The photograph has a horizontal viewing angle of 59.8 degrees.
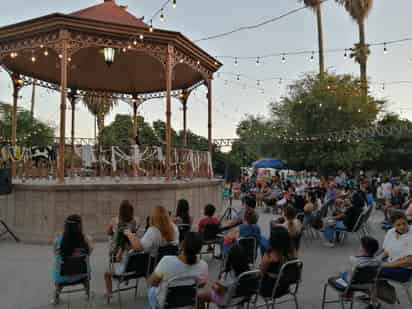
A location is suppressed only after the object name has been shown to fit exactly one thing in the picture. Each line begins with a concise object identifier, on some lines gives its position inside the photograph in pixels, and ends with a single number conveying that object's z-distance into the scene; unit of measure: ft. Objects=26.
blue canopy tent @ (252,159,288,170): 67.77
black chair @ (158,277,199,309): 10.14
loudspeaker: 25.45
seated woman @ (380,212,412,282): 12.92
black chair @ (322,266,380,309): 11.81
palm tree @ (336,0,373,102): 86.17
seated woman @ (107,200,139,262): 15.03
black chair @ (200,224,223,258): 19.33
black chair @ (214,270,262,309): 10.81
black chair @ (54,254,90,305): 12.68
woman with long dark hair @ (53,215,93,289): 12.75
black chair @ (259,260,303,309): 11.66
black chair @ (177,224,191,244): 18.32
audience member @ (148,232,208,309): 10.30
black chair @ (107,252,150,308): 12.97
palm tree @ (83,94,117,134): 48.26
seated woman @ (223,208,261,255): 16.29
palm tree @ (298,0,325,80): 90.07
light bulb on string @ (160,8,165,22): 28.17
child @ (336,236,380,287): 12.03
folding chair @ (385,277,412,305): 12.92
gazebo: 28.12
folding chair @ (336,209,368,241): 24.47
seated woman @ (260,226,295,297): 11.71
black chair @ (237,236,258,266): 15.46
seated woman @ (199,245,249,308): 10.78
